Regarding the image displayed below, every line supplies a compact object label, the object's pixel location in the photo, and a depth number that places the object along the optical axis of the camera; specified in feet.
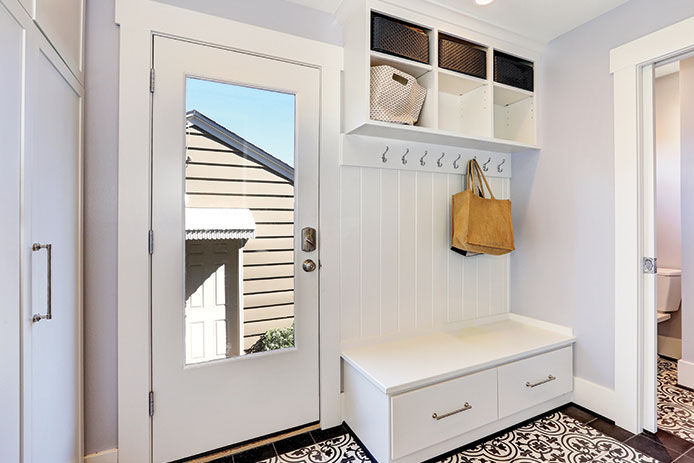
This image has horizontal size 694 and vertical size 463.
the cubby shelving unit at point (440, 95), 5.67
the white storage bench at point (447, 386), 5.15
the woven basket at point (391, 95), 5.72
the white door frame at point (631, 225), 5.96
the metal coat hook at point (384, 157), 6.59
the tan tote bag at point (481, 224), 6.79
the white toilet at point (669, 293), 9.38
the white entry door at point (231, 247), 5.22
